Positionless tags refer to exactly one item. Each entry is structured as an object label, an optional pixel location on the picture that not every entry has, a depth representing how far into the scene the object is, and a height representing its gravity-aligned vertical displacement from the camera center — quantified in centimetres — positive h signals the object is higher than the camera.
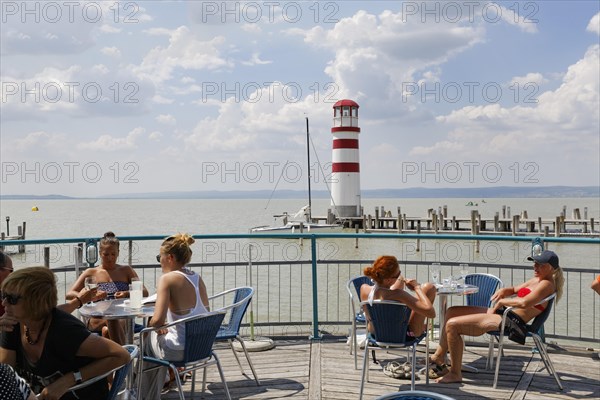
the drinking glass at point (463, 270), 622 -68
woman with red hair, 514 -75
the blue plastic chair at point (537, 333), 550 -119
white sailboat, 4022 -143
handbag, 553 -114
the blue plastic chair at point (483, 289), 660 -93
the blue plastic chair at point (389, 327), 509 -105
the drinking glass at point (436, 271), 612 -68
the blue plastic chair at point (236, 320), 525 -102
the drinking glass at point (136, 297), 480 -73
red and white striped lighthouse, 3884 +272
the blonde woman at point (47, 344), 284 -68
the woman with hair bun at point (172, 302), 452 -74
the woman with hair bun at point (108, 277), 538 -67
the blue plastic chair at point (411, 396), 253 -81
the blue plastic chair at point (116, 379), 301 -88
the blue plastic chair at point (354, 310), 597 -103
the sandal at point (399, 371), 570 -158
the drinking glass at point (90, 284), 474 -62
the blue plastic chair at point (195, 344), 444 -104
